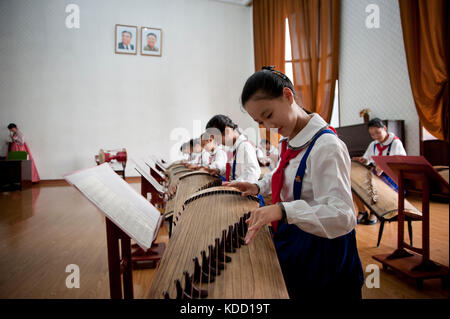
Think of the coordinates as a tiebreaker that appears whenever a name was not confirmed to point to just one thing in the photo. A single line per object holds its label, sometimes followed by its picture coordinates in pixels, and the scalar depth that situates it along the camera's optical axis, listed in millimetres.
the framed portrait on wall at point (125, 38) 8086
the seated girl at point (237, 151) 2355
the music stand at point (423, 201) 1666
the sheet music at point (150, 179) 2457
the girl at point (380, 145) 3354
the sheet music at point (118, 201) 906
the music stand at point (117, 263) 1114
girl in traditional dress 7177
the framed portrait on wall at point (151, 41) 8281
